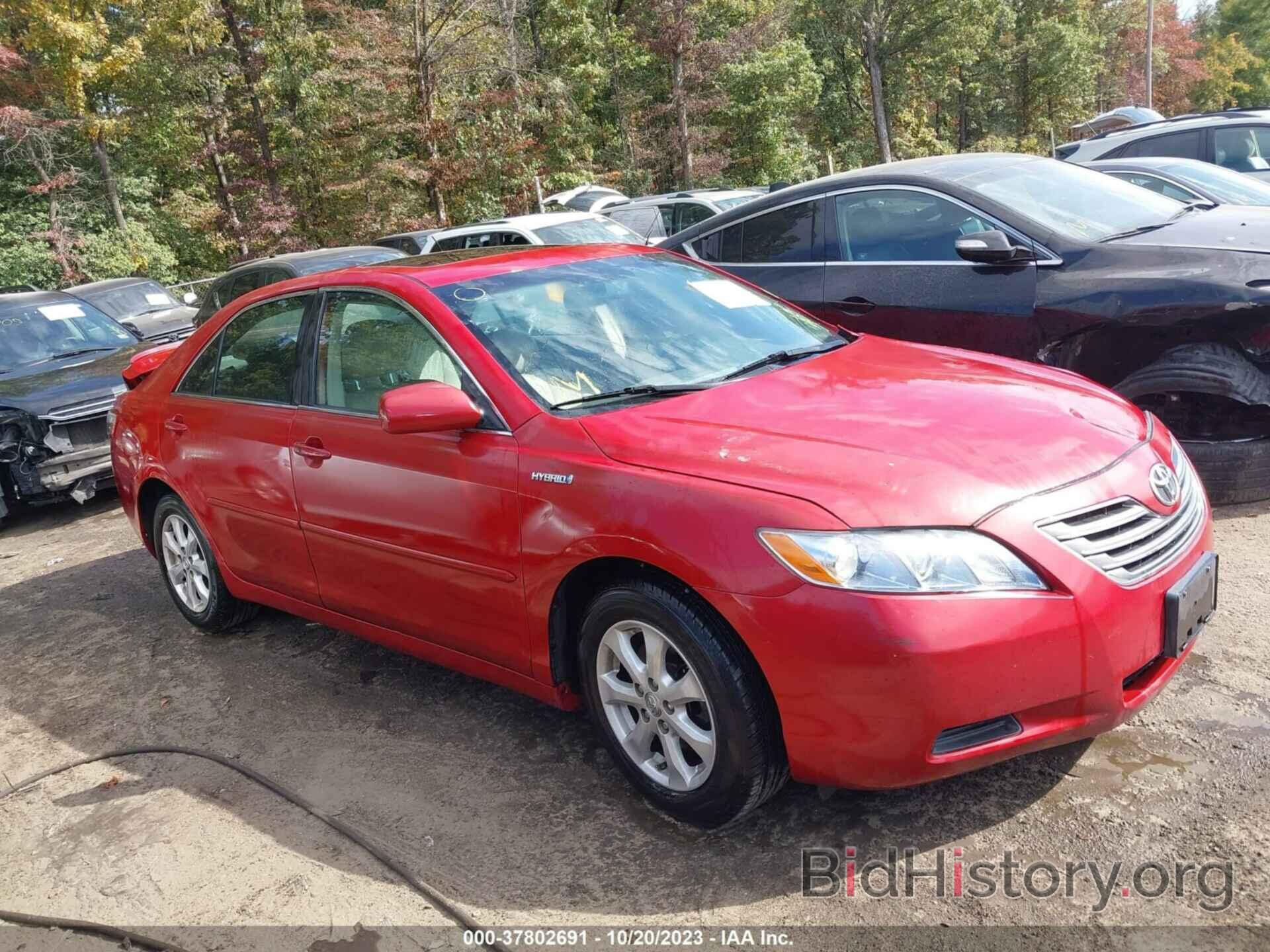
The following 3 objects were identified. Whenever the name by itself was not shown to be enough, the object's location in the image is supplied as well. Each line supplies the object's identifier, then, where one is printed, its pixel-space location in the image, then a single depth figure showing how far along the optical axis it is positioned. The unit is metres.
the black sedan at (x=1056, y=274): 4.77
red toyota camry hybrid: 2.54
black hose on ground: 2.78
